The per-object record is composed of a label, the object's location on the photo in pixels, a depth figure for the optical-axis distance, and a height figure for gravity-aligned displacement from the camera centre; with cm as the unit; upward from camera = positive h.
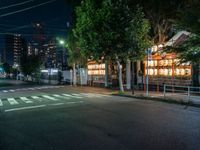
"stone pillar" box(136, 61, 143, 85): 1957 +107
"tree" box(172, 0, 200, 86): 767 +187
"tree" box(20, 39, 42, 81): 3824 +252
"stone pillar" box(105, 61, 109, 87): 2125 +26
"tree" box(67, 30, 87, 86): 2255 +322
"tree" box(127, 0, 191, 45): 1751 +639
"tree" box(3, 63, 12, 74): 7695 +372
